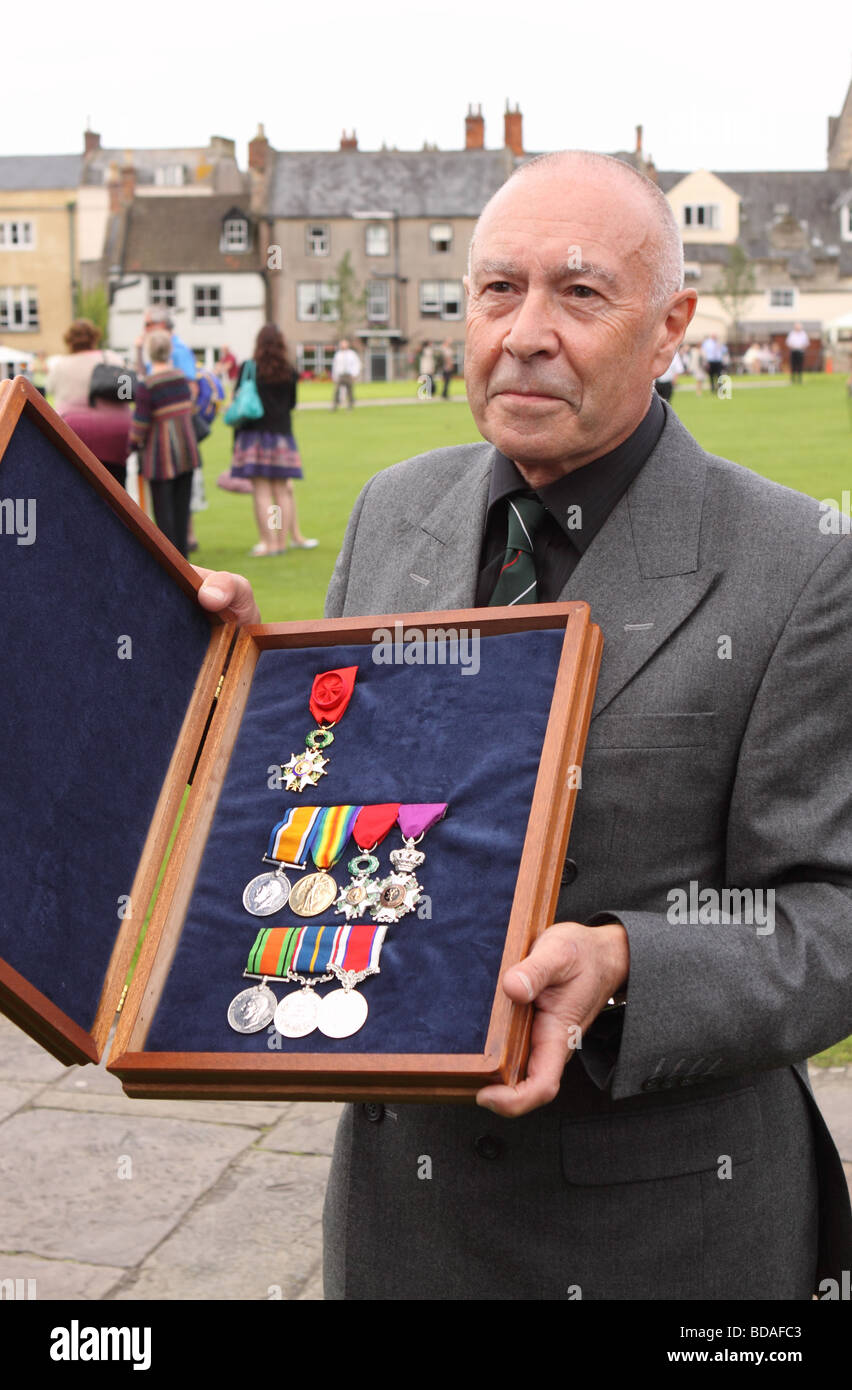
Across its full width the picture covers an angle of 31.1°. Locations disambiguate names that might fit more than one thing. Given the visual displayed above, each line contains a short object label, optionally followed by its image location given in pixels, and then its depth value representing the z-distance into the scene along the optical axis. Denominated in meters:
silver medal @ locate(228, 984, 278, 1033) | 2.09
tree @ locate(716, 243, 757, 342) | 73.69
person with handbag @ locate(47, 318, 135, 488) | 11.74
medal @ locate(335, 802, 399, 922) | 2.19
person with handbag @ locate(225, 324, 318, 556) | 14.72
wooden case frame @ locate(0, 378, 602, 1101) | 1.95
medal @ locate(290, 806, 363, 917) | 2.20
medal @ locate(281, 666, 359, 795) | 2.38
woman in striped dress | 13.50
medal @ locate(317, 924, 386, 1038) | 2.03
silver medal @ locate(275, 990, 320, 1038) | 2.04
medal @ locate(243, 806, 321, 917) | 2.25
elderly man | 2.19
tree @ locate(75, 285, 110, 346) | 68.50
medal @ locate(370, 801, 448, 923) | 2.16
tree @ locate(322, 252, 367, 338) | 75.12
